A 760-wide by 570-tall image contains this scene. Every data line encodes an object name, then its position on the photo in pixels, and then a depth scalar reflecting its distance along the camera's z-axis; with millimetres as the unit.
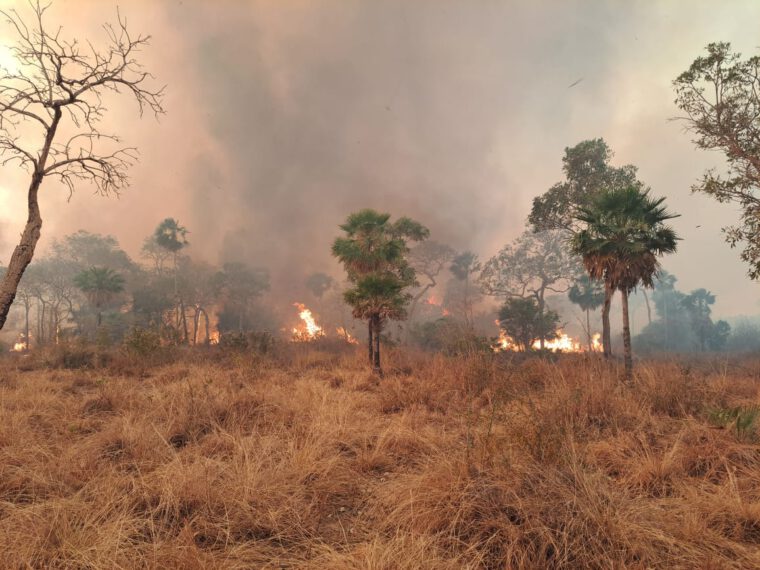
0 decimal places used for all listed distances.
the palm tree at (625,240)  13602
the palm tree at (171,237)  51047
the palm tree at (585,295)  47594
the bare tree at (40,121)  6258
